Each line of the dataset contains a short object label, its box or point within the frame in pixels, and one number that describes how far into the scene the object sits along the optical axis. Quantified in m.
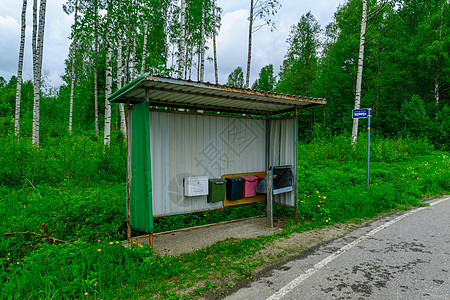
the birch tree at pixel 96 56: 11.00
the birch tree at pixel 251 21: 16.55
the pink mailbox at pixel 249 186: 6.66
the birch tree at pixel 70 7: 17.10
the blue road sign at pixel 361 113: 7.83
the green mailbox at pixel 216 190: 6.05
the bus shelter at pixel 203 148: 4.67
